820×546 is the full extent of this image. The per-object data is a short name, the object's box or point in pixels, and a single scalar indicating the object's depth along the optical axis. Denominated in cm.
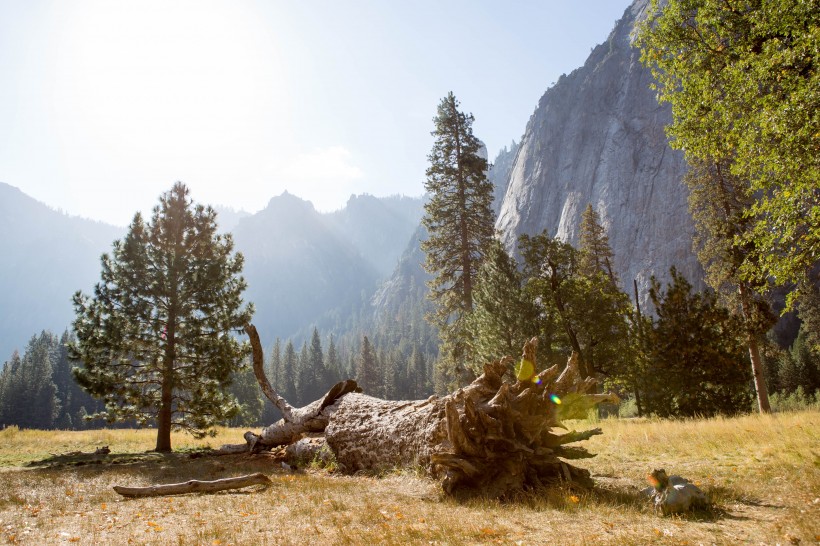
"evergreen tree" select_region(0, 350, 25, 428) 6306
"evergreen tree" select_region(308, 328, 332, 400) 8331
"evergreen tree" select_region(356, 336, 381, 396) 7694
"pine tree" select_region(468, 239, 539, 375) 2106
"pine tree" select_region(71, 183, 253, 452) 1487
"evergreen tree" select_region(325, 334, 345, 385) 8772
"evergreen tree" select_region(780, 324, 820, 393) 4397
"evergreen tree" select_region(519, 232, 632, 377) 2184
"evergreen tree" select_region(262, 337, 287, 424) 7894
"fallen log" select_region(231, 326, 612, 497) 725
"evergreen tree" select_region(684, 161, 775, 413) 1803
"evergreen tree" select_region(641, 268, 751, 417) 1786
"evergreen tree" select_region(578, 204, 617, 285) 3116
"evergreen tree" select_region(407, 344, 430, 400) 9331
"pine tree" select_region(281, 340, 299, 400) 8300
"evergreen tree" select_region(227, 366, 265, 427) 6049
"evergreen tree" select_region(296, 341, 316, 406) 8175
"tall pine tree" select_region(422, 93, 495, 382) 2408
